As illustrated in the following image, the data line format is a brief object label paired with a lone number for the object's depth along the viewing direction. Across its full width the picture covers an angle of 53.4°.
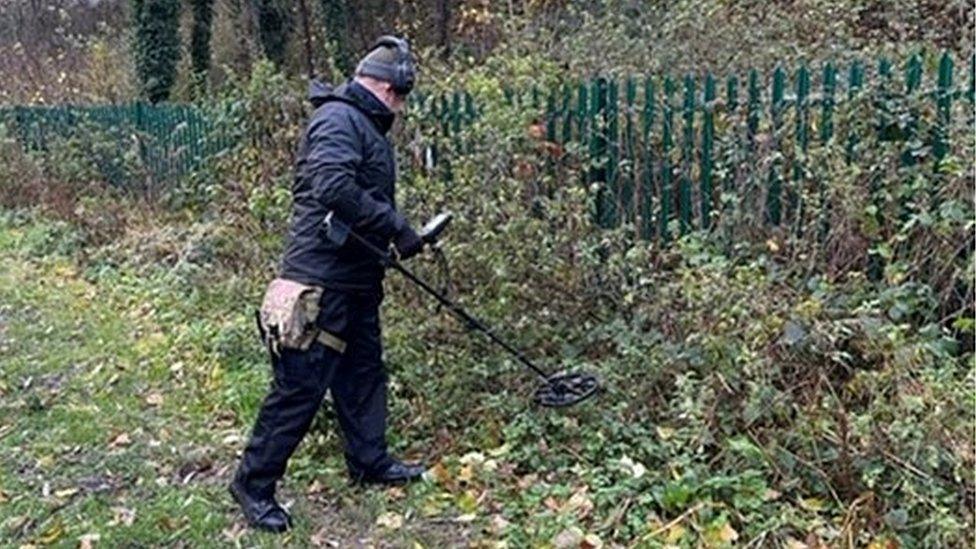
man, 3.96
